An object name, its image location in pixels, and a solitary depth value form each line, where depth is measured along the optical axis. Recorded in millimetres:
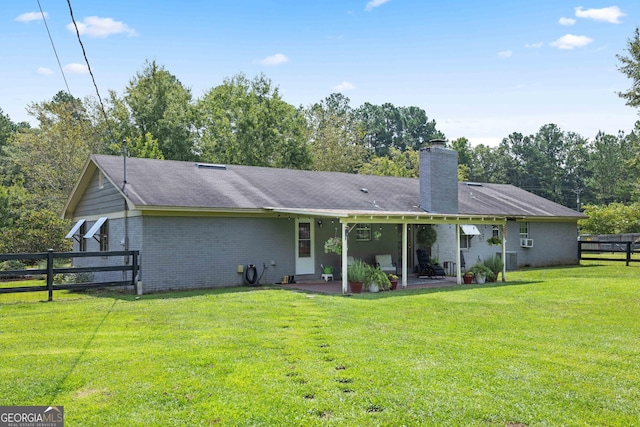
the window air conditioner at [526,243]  22891
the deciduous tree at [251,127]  36406
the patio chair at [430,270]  17422
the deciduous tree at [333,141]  40969
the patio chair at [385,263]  17609
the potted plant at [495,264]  16906
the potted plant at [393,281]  14297
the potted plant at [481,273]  16297
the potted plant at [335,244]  14466
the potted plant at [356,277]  13609
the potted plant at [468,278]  16078
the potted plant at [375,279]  13758
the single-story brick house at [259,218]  14219
